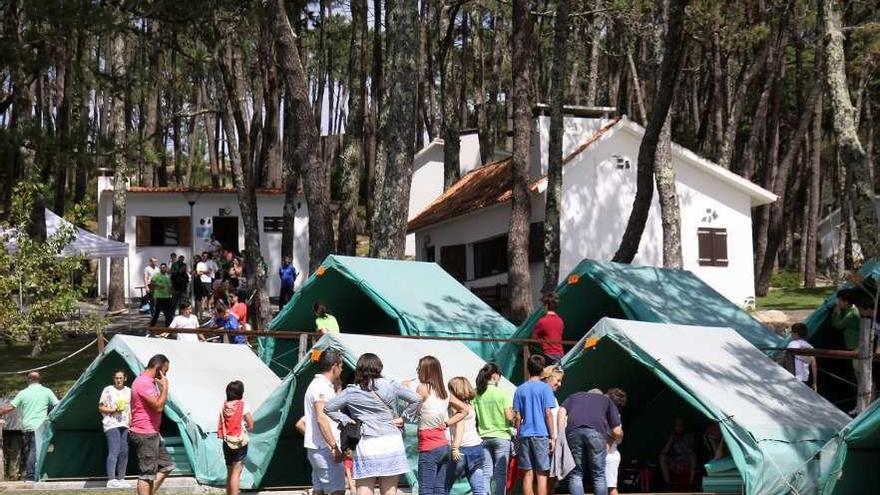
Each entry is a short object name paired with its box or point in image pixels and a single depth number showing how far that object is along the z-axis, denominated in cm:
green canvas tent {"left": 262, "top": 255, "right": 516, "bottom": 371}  2011
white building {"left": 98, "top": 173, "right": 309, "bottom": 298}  4128
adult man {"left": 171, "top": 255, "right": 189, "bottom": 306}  3088
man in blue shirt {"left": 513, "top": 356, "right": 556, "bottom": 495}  1298
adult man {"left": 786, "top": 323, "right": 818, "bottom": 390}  1714
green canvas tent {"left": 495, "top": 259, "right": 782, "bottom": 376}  1950
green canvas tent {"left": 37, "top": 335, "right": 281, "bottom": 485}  1609
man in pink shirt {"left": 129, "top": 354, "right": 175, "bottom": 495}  1284
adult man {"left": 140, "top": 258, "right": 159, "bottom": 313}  2986
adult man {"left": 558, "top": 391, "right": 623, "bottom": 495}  1303
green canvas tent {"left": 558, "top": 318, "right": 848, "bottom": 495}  1334
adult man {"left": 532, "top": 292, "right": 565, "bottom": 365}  1806
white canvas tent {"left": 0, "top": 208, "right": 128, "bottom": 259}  2925
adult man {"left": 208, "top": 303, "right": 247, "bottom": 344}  2184
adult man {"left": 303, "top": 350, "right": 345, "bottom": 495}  1156
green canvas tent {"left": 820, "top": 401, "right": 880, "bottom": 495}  1265
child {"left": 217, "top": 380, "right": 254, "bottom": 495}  1319
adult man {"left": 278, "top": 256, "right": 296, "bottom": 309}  2859
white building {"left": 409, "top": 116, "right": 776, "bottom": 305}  3475
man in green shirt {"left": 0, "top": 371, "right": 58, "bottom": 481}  1759
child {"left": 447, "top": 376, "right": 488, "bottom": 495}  1231
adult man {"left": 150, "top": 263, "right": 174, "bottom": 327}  2883
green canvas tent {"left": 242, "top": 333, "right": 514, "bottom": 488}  1525
